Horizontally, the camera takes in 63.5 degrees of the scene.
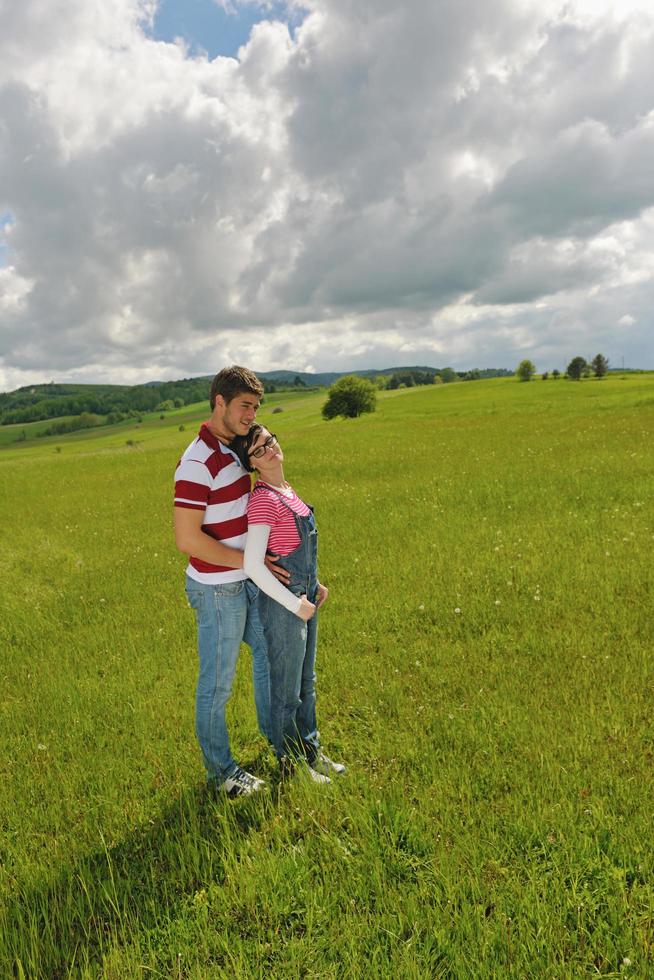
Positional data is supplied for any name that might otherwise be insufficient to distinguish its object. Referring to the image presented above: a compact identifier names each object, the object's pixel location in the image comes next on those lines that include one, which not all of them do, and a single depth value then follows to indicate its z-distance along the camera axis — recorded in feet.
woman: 12.55
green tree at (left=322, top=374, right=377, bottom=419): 249.75
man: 12.52
